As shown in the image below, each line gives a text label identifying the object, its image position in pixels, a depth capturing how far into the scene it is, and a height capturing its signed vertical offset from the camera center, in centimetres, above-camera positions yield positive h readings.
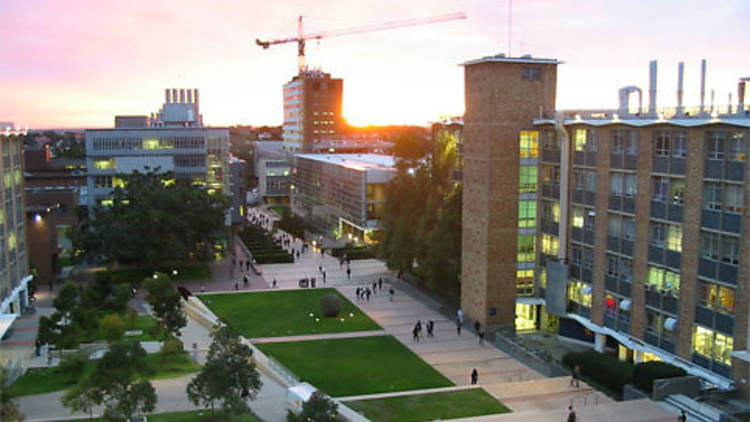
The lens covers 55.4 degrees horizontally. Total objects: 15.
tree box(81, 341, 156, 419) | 2796 -975
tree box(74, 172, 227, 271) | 6094 -729
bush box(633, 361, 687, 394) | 3291 -1067
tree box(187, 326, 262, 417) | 2892 -975
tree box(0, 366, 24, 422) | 2472 -938
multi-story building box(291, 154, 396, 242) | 8081 -610
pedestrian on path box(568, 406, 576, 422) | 3017 -1158
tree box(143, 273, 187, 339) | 4206 -960
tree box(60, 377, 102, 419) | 2895 -1051
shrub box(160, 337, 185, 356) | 4072 -1173
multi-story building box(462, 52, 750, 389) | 3219 -415
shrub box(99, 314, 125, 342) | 4031 -1050
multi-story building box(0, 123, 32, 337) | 4819 -643
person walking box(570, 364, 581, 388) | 3622 -1205
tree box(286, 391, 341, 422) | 2578 -975
